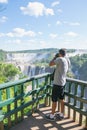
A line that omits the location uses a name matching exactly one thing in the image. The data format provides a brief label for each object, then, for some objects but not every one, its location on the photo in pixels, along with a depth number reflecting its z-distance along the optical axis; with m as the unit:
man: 2.06
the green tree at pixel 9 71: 12.34
